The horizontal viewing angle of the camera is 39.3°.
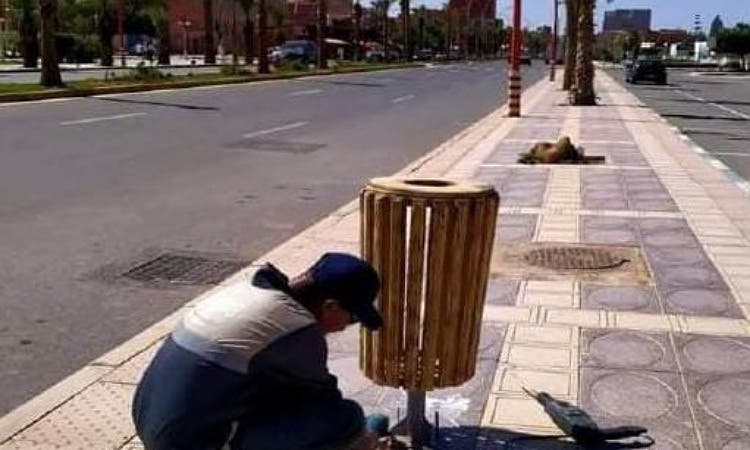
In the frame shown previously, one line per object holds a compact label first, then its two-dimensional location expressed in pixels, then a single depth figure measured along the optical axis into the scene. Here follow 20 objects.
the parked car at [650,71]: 52.22
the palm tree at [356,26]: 94.25
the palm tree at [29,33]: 49.41
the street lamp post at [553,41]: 52.83
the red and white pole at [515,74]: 24.14
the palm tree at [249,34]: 58.35
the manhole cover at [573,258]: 7.12
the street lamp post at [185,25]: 85.43
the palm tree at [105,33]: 53.69
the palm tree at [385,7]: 103.21
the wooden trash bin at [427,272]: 3.61
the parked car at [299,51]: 68.12
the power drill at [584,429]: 3.87
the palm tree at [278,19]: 92.25
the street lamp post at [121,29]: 41.83
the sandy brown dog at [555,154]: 13.99
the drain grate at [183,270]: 6.77
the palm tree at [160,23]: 64.50
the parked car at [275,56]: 63.91
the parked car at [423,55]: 117.06
